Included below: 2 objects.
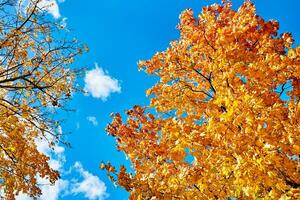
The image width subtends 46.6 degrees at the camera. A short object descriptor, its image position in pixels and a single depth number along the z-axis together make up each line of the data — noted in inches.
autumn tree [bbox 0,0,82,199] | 379.9
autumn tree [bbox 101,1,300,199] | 207.2
